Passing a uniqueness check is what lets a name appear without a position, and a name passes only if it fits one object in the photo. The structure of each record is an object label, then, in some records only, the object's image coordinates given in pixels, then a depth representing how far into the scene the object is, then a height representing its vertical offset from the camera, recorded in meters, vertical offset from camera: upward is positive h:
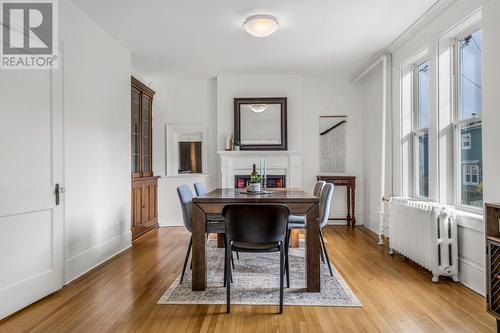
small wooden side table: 5.56 -0.38
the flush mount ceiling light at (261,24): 3.37 +1.58
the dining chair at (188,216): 3.04 -0.47
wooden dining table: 2.72 -0.52
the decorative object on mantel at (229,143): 5.76 +0.45
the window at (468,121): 2.89 +0.45
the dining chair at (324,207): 3.27 -0.43
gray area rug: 2.54 -1.08
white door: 2.33 -0.13
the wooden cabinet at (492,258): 2.02 -0.61
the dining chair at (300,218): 3.38 -0.56
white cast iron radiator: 2.94 -0.69
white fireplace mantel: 5.75 +0.06
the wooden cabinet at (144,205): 4.88 -0.62
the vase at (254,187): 3.50 -0.22
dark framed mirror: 5.76 +0.83
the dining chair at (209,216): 3.52 -0.55
